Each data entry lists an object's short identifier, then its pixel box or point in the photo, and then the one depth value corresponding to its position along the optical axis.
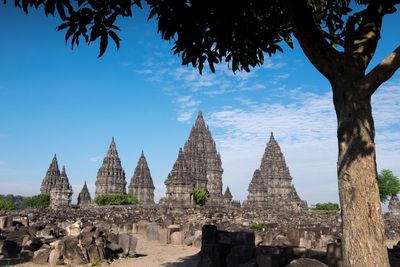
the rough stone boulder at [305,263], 6.04
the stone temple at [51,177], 79.31
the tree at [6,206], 64.81
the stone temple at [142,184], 68.44
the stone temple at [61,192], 73.69
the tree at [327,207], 65.20
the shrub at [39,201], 75.50
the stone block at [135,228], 20.77
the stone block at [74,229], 13.24
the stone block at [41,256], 10.59
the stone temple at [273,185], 65.06
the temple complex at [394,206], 60.95
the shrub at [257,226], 20.50
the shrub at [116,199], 66.50
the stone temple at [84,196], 80.93
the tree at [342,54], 3.96
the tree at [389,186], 65.56
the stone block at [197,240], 14.43
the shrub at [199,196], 60.34
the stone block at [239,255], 7.85
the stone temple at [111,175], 71.56
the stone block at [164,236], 15.97
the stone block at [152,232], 16.80
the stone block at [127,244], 12.05
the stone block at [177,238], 15.57
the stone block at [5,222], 17.78
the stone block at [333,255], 6.45
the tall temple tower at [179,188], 52.75
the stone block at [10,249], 11.78
